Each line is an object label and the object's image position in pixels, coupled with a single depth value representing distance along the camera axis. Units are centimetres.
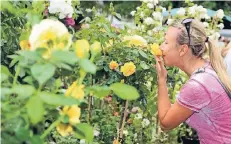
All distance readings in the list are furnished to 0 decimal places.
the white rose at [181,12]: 447
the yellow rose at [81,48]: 158
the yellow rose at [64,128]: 160
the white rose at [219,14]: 501
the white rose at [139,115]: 428
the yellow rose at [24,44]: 175
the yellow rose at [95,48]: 172
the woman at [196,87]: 278
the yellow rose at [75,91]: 159
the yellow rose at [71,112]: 159
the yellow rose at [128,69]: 293
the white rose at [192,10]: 447
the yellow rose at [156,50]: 292
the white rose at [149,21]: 415
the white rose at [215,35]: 470
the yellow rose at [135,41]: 305
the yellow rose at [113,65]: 297
